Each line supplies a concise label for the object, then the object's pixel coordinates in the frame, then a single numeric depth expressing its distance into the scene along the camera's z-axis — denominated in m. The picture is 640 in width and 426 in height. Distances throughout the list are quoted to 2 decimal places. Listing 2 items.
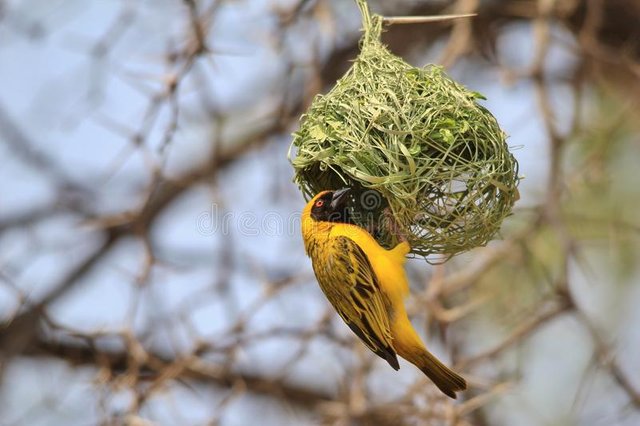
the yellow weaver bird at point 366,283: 7.25
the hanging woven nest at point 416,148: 6.54
